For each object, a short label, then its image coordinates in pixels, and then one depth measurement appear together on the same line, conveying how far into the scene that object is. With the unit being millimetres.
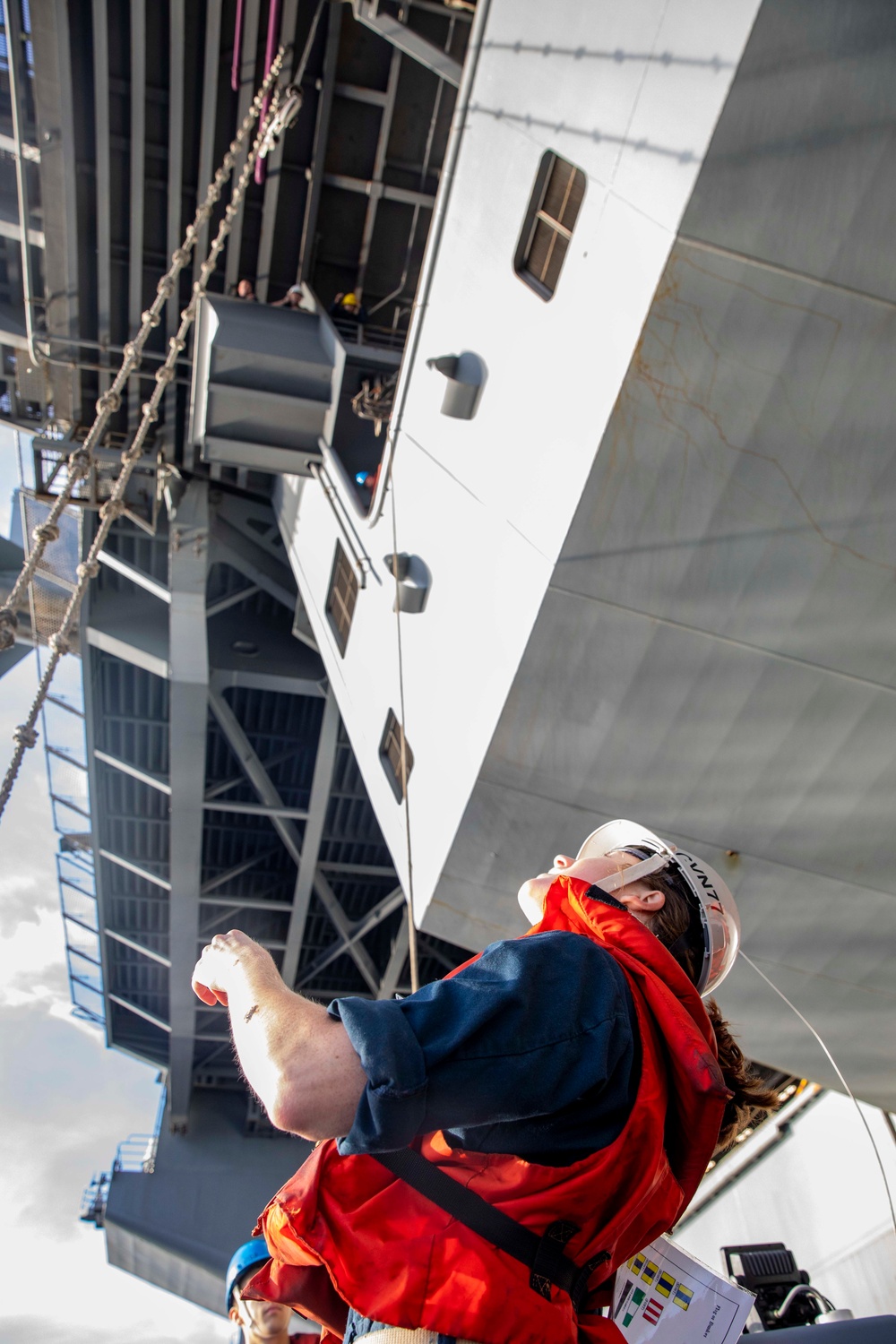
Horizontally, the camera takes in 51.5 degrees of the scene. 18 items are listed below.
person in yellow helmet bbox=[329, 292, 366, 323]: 11016
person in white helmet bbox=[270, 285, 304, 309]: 11211
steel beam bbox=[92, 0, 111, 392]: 9125
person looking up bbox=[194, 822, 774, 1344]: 1569
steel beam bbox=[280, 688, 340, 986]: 15000
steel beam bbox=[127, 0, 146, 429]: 9250
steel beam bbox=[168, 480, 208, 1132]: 12867
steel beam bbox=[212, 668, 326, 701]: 14039
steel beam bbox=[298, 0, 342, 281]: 9859
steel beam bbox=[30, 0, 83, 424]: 9047
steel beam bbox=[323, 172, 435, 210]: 11138
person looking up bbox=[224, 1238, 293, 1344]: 2545
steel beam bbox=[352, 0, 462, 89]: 7375
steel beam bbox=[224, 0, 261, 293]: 9367
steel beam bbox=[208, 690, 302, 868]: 14578
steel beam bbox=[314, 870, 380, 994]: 17344
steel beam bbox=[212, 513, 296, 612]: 13297
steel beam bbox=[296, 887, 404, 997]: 17125
